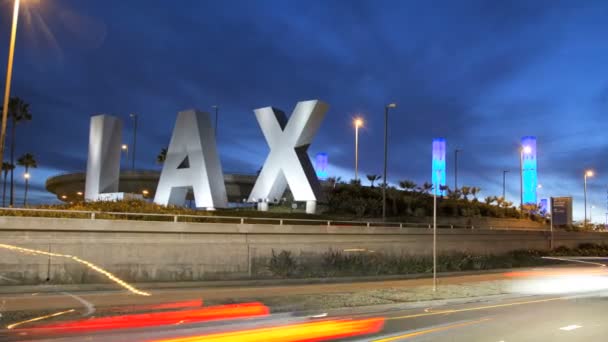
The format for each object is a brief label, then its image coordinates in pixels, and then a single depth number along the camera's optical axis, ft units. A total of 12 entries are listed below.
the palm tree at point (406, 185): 222.48
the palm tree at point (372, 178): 231.89
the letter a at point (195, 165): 128.67
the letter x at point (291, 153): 134.51
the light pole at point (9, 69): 67.41
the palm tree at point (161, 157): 325.38
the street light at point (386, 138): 129.08
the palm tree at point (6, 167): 267.41
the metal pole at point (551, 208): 160.50
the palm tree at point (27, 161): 295.28
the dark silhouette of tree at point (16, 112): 210.79
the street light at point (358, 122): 161.17
